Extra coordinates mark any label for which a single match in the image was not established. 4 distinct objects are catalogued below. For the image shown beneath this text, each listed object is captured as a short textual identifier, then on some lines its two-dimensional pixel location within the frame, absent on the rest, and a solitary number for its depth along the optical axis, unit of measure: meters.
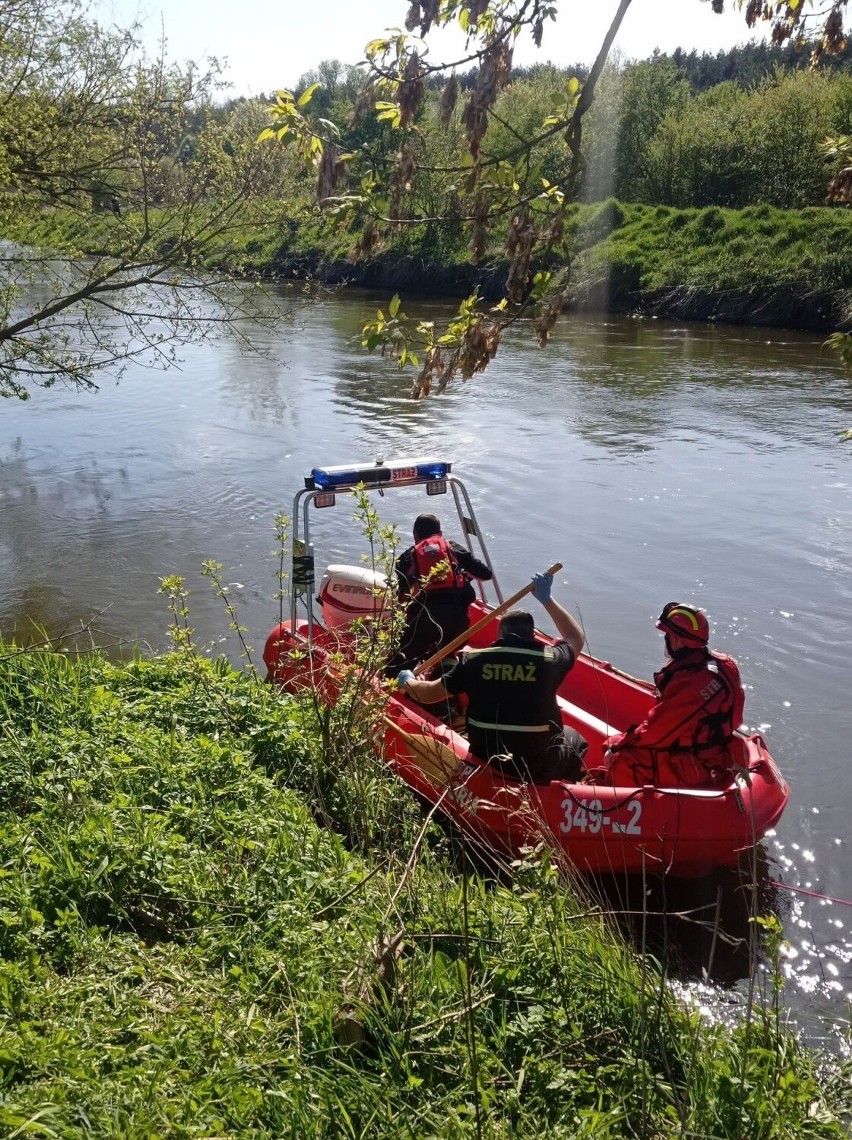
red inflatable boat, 5.48
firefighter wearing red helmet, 5.59
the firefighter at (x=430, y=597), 6.85
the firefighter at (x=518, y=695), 5.40
